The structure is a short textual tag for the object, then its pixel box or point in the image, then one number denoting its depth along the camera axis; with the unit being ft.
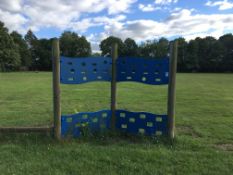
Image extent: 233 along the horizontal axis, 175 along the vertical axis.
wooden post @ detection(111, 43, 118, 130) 14.31
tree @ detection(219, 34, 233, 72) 167.51
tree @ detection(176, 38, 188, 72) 175.96
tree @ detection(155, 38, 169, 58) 196.23
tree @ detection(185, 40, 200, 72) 171.45
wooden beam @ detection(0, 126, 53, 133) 13.17
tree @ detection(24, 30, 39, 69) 184.53
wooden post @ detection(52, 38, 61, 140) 12.80
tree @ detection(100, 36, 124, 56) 197.11
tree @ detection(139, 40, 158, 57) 198.59
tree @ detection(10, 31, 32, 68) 176.09
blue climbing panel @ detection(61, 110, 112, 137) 13.18
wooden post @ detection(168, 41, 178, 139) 13.33
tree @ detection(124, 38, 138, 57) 197.75
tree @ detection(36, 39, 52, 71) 182.42
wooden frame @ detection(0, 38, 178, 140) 12.84
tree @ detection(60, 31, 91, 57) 200.84
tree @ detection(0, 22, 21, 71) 147.12
